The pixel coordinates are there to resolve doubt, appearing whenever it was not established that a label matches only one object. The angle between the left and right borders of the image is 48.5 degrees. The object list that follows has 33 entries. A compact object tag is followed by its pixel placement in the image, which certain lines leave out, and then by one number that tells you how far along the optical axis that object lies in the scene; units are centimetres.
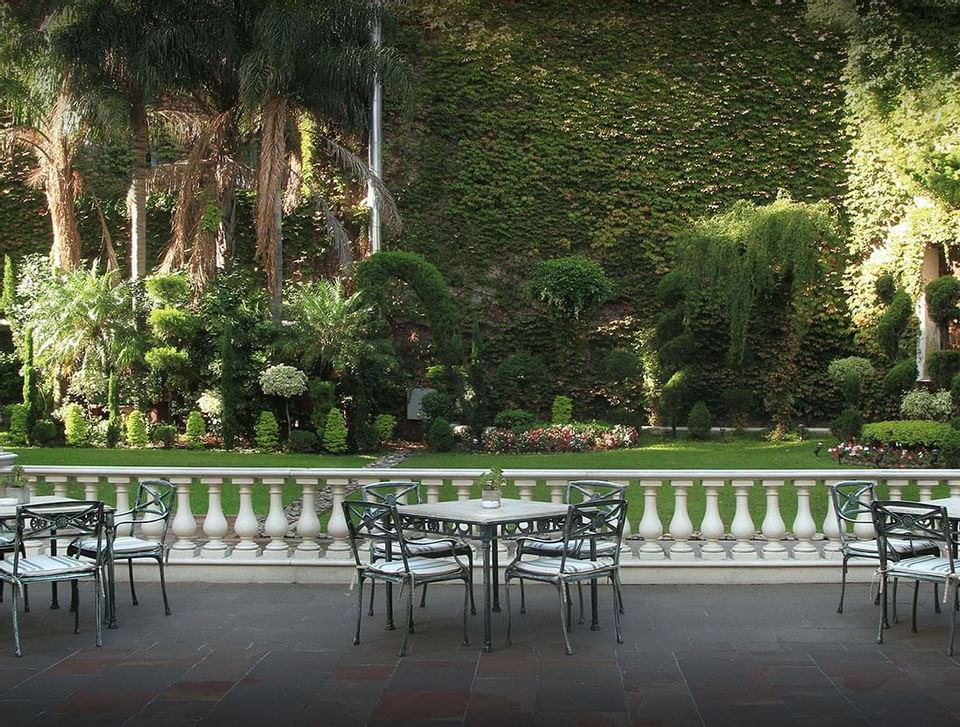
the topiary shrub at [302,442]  1722
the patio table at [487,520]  604
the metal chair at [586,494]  671
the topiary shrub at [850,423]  1614
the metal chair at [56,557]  598
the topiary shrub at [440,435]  1725
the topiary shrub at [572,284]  1878
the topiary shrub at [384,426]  1797
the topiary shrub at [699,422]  1820
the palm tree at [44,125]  1845
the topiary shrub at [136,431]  1745
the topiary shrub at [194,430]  1770
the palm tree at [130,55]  1748
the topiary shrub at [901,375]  1672
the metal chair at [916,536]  601
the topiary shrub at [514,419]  1786
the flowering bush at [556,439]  1711
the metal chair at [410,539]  656
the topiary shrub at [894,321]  1692
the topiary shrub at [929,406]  1584
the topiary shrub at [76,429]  1759
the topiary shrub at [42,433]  1758
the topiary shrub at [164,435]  1752
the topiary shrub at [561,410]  1866
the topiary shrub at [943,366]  1616
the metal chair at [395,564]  602
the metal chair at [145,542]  672
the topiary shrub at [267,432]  1730
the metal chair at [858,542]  668
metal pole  1956
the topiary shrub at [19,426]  1773
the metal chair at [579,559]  600
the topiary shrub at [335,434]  1719
